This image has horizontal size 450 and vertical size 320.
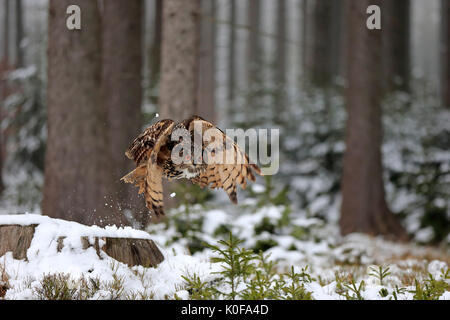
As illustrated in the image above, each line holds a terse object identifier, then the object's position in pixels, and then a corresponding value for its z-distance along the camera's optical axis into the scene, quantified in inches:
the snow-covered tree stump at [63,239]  337.1
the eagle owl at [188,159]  307.7
